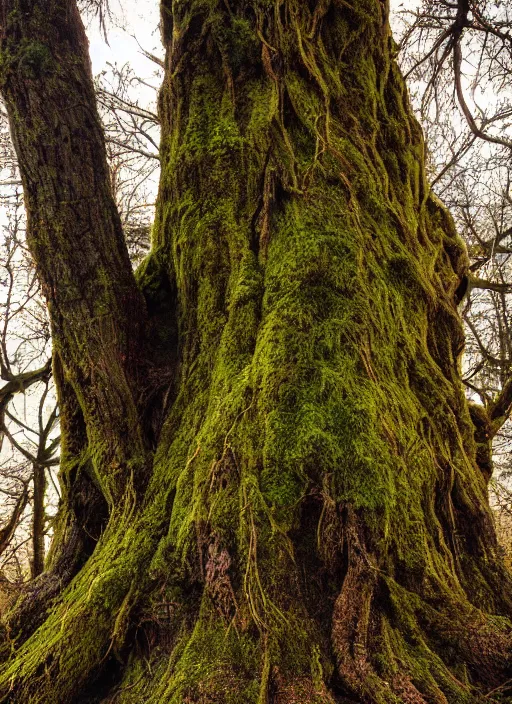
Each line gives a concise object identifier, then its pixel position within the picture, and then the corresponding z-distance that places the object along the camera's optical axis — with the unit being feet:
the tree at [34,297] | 20.31
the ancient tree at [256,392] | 6.44
